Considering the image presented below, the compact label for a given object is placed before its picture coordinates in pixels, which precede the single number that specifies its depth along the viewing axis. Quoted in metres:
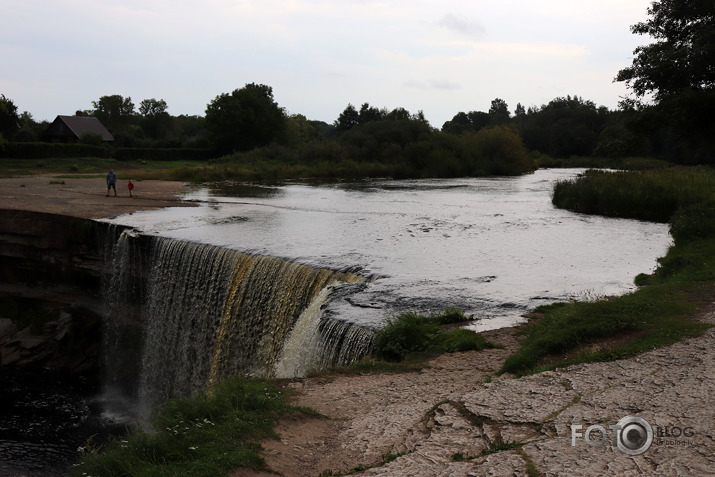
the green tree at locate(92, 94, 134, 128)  107.12
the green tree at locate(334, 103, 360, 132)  90.19
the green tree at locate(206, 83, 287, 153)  68.94
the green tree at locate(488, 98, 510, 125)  129.75
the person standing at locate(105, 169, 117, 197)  27.97
